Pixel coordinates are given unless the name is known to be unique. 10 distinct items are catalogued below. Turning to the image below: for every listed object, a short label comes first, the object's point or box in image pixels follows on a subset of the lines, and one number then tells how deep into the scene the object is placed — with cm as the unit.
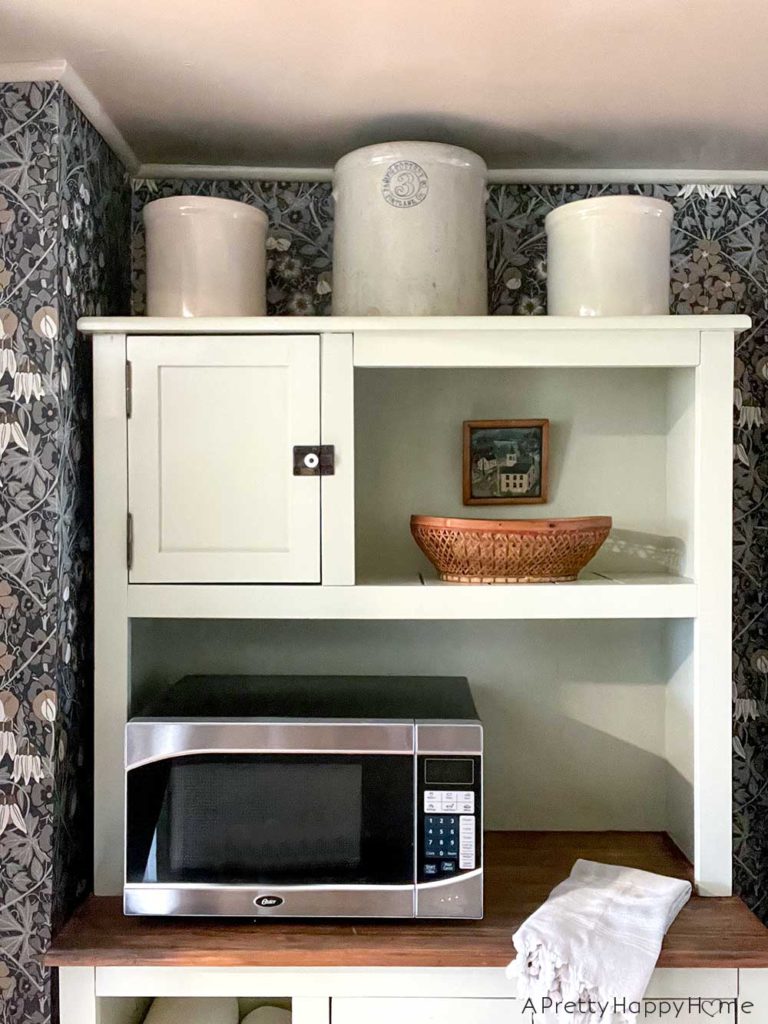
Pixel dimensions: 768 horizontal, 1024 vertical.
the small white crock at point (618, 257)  179
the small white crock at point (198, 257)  183
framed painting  209
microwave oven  164
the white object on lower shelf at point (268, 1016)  183
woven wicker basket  177
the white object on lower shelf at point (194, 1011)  177
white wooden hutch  161
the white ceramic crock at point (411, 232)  182
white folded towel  149
